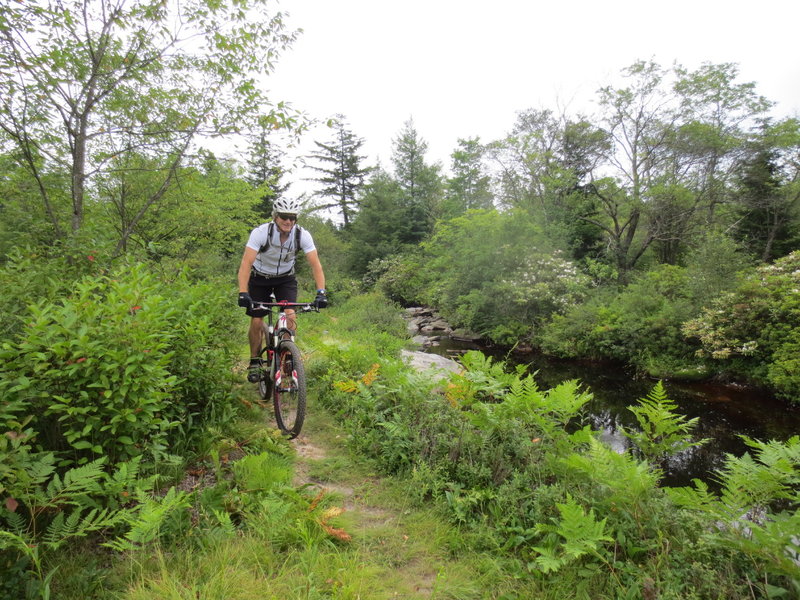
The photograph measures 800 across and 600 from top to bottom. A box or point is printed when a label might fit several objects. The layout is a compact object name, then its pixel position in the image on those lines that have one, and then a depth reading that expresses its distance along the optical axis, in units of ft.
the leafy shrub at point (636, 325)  38.63
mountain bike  12.26
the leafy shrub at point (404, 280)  82.69
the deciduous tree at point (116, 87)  12.23
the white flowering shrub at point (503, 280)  52.70
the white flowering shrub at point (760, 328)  29.37
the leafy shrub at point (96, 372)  6.18
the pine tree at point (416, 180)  103.14
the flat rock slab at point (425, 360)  29.40
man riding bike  13.37
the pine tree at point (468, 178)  101.33
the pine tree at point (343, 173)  111.55
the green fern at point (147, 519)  6.16
